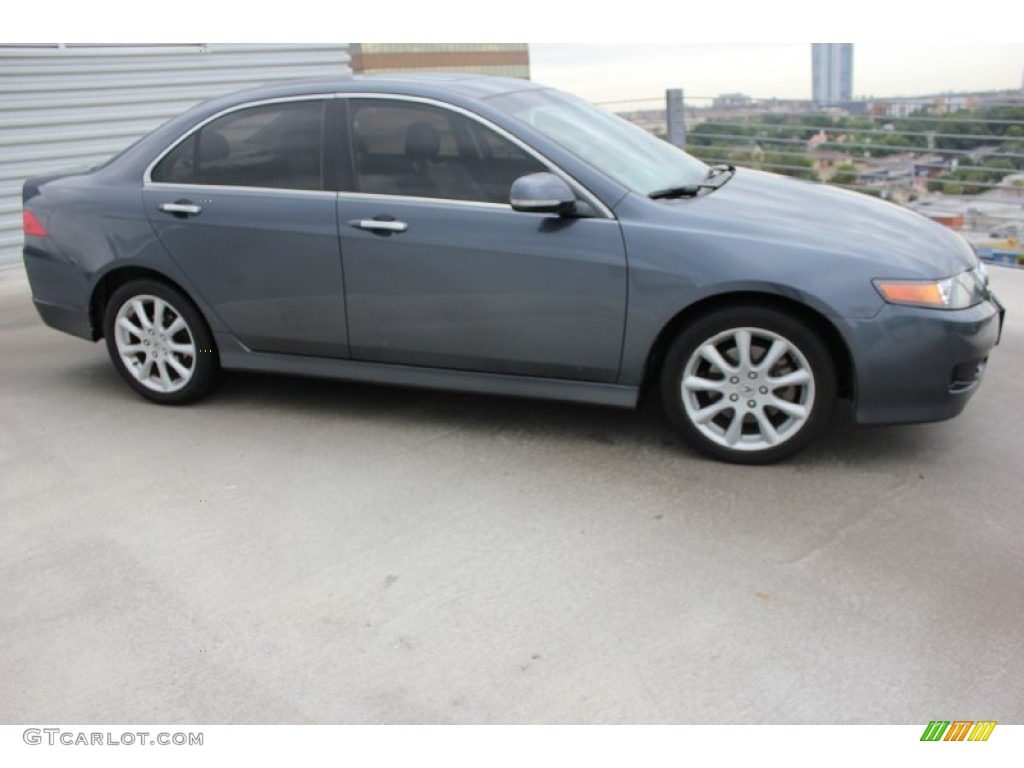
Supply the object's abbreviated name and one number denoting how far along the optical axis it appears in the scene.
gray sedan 4.21
